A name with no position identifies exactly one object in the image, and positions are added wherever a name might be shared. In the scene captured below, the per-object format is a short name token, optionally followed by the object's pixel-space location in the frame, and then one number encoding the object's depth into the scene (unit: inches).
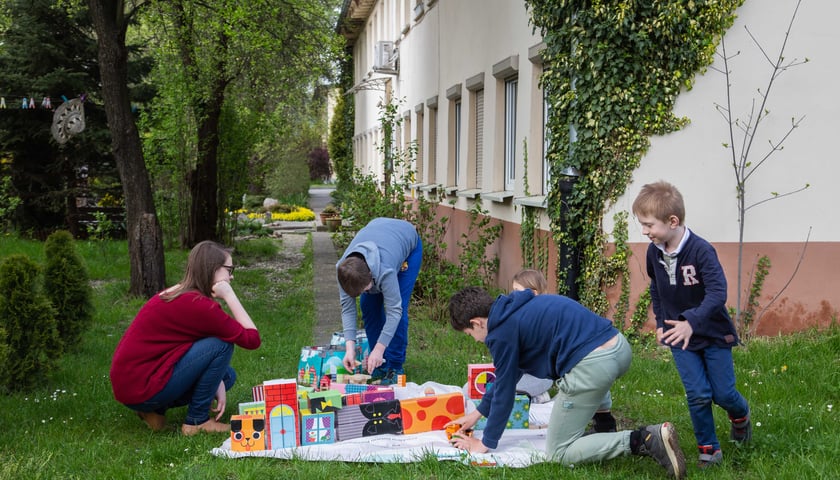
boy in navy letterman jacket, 163.3
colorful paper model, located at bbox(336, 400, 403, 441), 202.5
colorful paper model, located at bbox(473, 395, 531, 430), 210.2
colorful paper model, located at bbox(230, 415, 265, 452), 193.0
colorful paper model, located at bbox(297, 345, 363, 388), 250.4
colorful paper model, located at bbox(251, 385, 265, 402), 224.2
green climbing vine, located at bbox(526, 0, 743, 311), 290.4
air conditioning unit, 891.6
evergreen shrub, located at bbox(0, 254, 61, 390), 249.1
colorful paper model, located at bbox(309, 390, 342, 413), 200.2
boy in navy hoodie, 164.2
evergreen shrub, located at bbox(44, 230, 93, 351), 305.4
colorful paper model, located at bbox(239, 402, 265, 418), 195.9
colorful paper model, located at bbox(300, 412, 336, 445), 198.5
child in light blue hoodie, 212.1
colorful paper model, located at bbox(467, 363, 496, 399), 225.1
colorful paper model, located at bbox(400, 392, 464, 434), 206.2
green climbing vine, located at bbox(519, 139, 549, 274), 372.8
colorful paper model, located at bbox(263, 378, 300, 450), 195.2
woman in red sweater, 199.3
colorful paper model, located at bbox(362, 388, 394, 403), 213.2
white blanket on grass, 182.7
